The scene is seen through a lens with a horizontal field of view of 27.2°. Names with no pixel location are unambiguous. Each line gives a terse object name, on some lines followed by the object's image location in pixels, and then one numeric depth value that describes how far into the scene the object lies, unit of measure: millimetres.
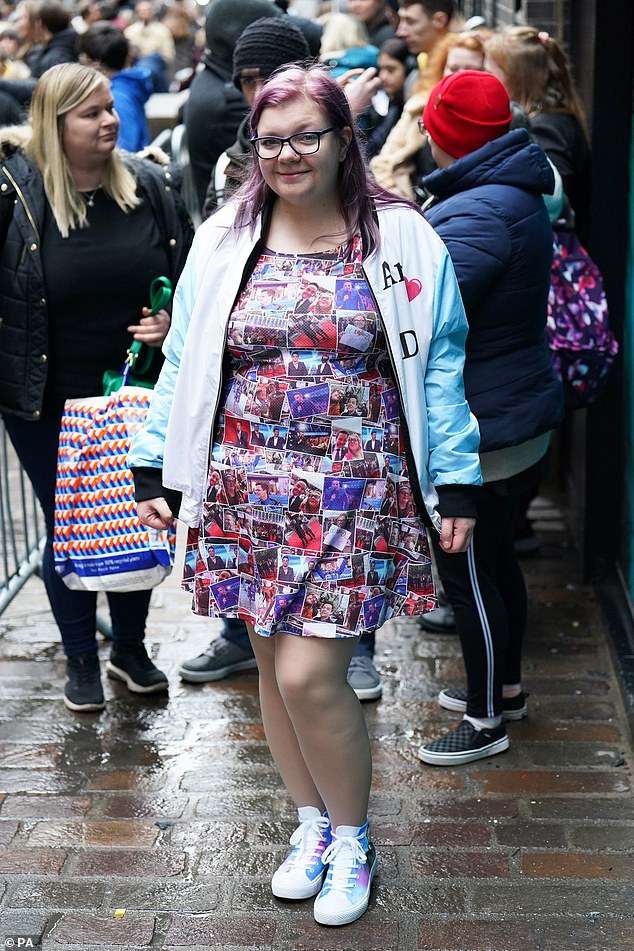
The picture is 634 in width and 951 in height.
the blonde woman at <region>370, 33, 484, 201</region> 5398
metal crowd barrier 5586
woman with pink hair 3037
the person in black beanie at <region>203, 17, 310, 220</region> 4578
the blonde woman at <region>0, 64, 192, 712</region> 4180
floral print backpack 4820
